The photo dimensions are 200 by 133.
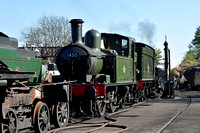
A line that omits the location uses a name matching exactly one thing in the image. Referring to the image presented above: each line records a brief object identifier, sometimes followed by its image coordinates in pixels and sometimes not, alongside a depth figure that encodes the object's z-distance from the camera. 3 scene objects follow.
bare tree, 46.84
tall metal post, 23.02
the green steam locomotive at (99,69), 12.17
